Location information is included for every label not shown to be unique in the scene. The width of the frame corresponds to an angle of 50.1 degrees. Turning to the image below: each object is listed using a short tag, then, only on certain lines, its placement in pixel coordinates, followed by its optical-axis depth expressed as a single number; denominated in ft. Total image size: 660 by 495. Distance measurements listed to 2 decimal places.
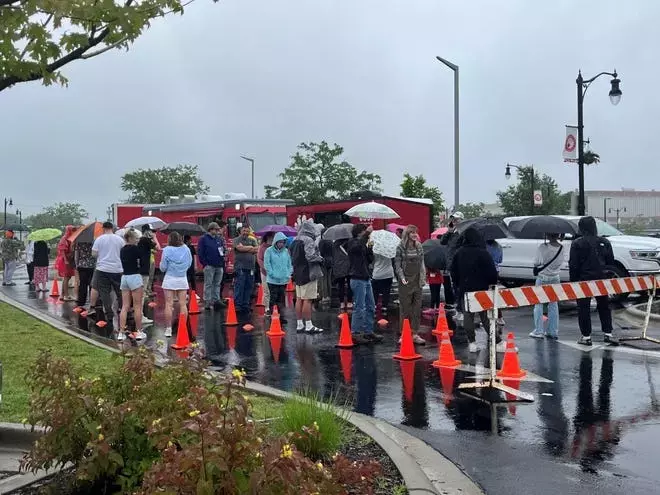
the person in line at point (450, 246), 42.55
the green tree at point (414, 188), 114.42
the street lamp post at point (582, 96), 71.26
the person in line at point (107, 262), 39.22
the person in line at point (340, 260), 41.08
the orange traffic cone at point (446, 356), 30.35
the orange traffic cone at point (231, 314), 43.19
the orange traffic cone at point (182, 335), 35.27
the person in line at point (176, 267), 38.50
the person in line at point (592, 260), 35.60
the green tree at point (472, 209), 302.04
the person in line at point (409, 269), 34.65
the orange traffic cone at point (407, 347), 31.83
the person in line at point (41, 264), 64.85
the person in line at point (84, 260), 47.37
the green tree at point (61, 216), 339.36
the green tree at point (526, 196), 164.14
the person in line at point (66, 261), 55.11
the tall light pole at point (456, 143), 78.84
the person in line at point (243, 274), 48.44
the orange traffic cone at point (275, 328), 38.91
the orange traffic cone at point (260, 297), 51.86
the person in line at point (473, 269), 32.99
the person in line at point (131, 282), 36.86
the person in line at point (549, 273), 37.76
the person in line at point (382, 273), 40.40
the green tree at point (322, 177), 166.20
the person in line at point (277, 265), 42.39
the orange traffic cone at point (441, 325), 36.52
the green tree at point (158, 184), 224.12
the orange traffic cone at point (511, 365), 27.73
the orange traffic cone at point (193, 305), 49.20
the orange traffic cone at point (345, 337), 35.14
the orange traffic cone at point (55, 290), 61.77
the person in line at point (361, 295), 36.73
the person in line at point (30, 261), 69.87
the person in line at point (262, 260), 45.88
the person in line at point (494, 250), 43.14
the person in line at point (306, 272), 39.37
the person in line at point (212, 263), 50.72
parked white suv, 53.26
